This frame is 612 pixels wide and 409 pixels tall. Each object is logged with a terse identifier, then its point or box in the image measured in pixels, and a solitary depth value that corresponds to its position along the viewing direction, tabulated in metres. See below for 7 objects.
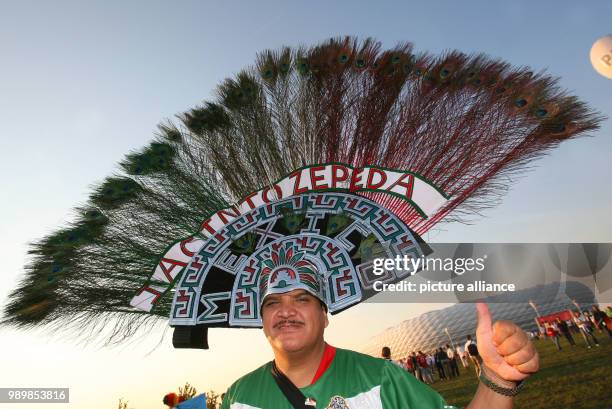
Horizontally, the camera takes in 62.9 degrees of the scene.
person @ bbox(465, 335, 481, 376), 10.16
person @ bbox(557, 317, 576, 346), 11.84
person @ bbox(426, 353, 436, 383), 12.72
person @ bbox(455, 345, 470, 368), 13.69
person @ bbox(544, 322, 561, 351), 11.88
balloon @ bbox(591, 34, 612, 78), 4.95
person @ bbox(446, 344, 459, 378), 12.20
